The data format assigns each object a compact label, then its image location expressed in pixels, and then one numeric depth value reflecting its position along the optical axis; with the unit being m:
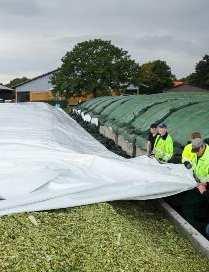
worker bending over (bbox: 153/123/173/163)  6.38
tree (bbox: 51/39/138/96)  36.24
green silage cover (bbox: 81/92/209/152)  7.94
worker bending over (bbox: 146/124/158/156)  6.92
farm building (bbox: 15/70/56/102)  43.74
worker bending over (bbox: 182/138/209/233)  4.69
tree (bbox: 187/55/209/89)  47.33
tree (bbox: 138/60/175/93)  46.60
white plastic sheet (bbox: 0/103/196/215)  3.99
